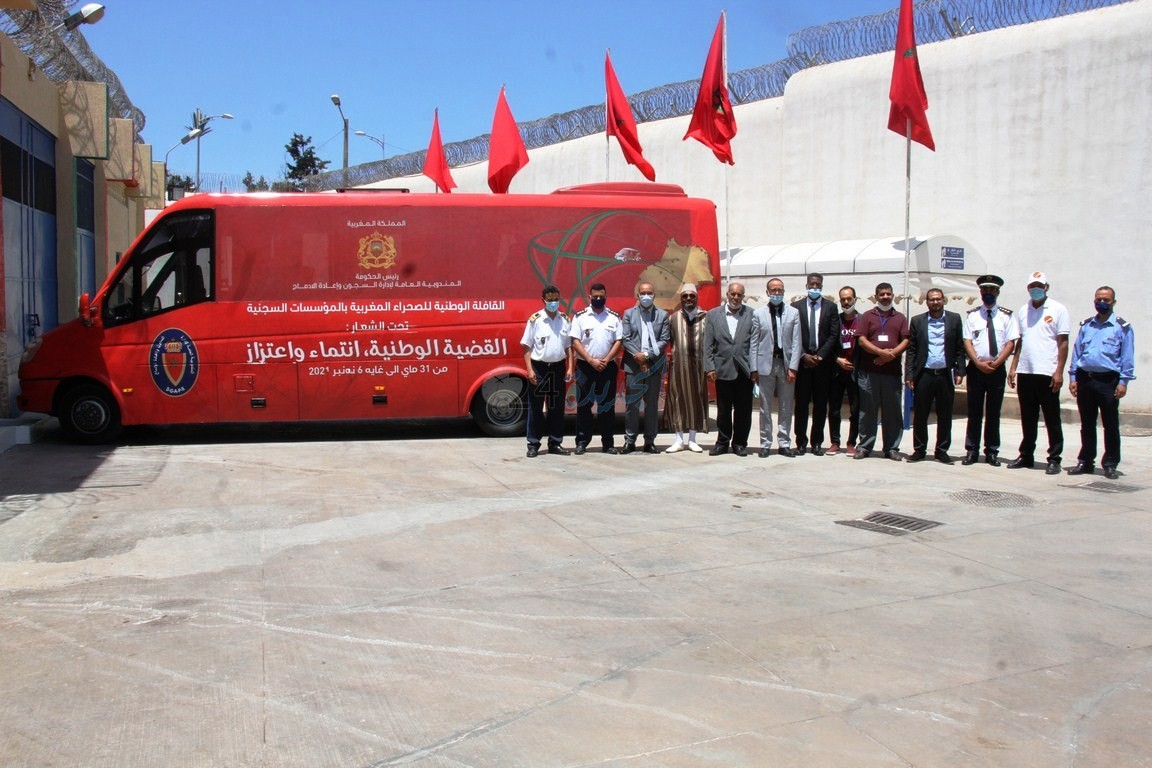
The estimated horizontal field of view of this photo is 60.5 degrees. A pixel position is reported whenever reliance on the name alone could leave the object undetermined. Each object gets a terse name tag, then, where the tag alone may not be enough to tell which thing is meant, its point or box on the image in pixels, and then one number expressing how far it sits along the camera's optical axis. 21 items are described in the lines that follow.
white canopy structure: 13.26
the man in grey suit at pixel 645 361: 10.47
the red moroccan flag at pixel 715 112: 14.49
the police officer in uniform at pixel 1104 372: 8.93
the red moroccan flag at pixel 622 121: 16.23
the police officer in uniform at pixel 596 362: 10.45
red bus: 10.81
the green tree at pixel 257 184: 65.69
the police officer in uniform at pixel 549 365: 10.41
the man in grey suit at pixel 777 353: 10.17
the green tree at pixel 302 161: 68.25
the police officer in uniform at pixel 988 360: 9.58
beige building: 12.99
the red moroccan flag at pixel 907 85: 12.70
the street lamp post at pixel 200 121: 39.50
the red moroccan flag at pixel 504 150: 15.37
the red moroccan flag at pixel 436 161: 21.42
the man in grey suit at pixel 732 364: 10.22
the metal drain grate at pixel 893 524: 7.06
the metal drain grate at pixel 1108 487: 8.57
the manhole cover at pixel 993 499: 8.00
